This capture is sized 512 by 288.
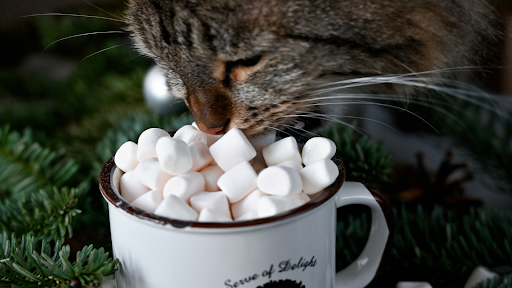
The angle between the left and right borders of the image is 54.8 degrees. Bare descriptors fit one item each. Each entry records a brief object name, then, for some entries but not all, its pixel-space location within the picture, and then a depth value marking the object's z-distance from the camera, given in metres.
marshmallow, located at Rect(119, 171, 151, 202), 0.44
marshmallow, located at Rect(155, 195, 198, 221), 0.38
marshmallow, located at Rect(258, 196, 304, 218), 0.39
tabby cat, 0.52
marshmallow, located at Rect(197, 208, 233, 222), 0.38
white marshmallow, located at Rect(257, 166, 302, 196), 0.40
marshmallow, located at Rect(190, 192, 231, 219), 0.41
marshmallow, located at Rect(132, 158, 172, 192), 0.43
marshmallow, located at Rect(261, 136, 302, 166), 0.47
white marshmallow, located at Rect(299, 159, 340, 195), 0.42
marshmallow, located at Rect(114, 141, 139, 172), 0.46
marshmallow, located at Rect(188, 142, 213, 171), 0.46
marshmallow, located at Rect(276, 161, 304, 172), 0.45
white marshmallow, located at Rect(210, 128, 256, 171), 0.45
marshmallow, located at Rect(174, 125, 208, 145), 0.49
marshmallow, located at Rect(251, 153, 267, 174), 0.49
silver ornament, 0.85
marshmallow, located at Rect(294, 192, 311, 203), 0.42
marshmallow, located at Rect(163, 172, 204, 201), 0.42
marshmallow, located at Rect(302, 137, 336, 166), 0.46
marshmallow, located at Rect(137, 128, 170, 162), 0.47
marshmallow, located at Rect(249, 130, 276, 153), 0.53
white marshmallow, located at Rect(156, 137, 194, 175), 0.42
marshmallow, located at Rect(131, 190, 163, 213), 0.41
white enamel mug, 0.37
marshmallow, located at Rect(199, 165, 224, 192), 0.45
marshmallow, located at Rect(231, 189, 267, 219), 0.42
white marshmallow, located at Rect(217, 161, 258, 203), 0.42
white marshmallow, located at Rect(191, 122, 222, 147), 0.52
